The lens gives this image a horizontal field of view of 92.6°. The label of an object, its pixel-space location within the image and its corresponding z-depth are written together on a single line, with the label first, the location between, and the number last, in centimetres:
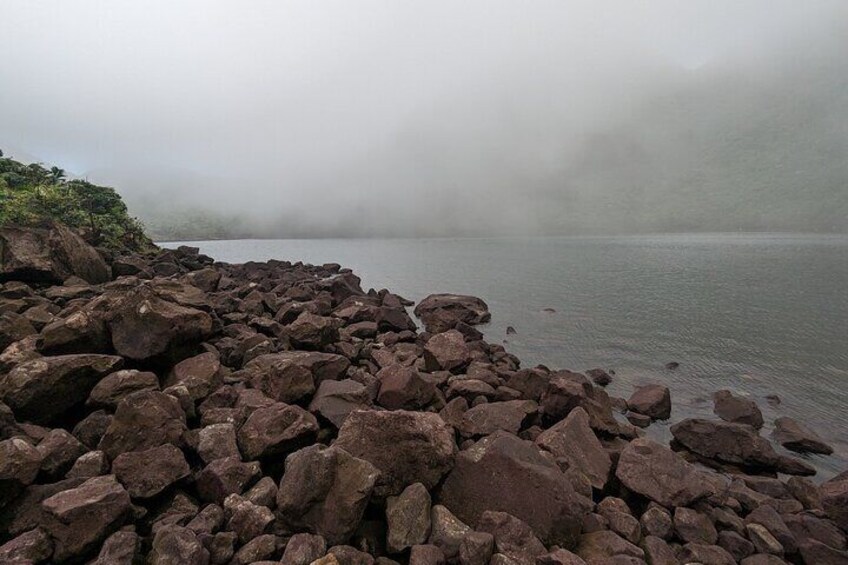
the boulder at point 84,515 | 478
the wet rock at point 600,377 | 1764
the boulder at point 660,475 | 772
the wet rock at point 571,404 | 1123
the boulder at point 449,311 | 2610
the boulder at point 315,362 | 994
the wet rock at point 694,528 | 697
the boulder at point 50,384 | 699
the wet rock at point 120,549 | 466
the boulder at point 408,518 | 541
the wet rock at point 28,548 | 455
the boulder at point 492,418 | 954
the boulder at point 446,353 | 1480
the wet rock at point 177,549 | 466
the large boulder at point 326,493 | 537
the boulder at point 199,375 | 874
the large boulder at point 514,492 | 608
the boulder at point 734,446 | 1095
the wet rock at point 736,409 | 1362
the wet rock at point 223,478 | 590
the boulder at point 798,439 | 1216
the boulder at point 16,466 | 510
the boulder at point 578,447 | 823
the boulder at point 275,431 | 691
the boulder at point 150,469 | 573
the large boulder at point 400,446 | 625
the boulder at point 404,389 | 976
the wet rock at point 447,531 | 533
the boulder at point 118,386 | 742
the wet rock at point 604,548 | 592
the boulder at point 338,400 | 830
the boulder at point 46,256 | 1433
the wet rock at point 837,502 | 791
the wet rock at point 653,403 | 1402
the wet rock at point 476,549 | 507
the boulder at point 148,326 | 941
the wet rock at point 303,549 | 486
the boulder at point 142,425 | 625
